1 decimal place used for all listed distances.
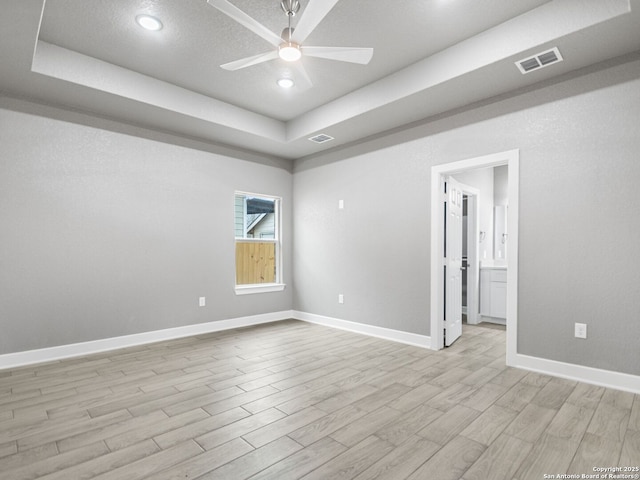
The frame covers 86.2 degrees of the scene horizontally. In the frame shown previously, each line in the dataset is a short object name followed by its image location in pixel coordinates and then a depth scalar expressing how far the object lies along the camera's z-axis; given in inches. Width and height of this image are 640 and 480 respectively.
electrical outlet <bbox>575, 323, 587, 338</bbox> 116.6
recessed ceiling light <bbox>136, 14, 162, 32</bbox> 106.7
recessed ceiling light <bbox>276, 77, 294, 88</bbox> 146.0
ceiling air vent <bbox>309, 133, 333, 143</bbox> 185.3
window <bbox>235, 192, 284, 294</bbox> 209.5
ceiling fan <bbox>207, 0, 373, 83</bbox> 81.0
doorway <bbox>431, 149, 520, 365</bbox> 131.7
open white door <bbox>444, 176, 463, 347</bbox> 160.9
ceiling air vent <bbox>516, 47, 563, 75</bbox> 108.0
